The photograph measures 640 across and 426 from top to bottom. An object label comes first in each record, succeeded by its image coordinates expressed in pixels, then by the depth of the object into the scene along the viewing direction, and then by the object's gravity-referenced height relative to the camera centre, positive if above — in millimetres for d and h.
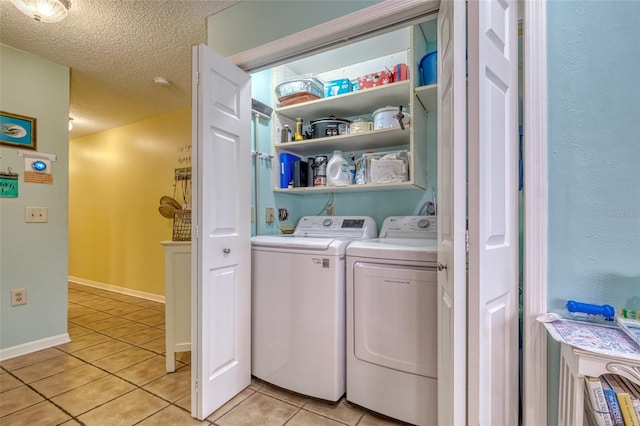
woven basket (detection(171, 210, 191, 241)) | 2289 -132
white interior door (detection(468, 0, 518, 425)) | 968 -5
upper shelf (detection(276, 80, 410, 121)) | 1916 +783
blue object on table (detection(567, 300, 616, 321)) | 1098 -370
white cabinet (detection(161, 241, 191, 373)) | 2039 -592
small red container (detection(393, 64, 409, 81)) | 1859 +881
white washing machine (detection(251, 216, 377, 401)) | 1651 -601
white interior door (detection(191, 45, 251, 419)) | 1537 -113
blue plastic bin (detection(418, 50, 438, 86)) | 1774 +874
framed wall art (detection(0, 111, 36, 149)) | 2338 +675
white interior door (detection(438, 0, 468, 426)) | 971 -22
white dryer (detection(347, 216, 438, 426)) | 1424 -599
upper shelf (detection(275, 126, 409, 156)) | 1945 +512
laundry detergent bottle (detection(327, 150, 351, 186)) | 2176 +311
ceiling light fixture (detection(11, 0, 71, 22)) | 1691 +1205
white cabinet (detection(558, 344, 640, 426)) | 912 -533
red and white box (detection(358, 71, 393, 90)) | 1959 +890
